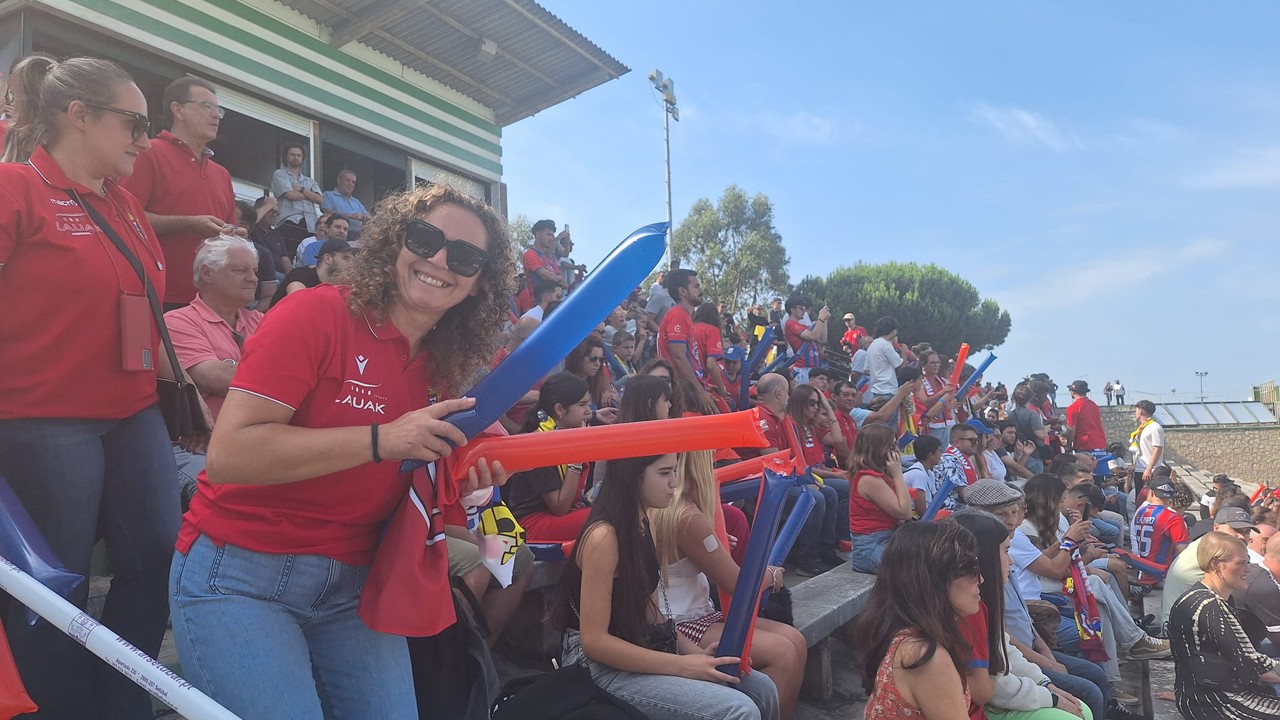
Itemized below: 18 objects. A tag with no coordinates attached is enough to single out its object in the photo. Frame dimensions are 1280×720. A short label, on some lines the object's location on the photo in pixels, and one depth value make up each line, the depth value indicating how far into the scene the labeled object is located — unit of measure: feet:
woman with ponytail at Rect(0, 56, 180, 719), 6.70
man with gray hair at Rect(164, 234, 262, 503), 9.93
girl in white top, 10.77
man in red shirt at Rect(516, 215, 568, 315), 28.81
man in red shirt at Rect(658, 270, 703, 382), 24.85
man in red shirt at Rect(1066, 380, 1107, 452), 46.55
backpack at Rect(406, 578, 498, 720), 6.71
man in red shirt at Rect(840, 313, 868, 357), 57.12
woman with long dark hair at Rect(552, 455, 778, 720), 8.79
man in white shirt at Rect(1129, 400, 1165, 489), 44.32
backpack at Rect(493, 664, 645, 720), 8.25
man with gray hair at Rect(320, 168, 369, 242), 28.55
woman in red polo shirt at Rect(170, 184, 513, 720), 4.99
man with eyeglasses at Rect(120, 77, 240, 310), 11.68
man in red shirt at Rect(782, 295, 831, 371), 39.55
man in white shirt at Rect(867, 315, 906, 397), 34.22
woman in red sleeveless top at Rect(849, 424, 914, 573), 18.85
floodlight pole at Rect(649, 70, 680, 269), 97.86
